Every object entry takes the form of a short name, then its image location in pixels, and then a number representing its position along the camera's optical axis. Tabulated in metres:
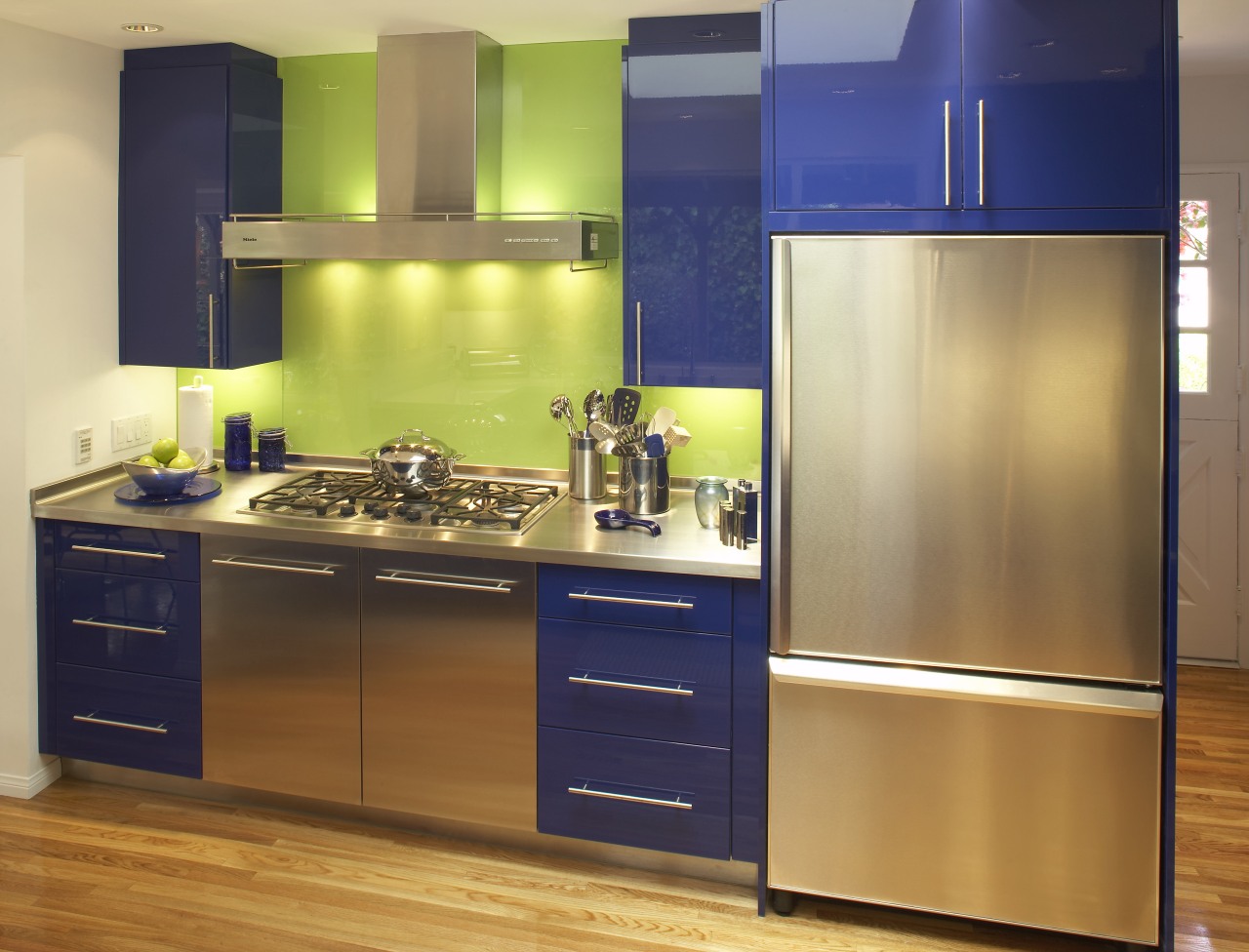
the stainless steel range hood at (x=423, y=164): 3.15
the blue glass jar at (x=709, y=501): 3.09
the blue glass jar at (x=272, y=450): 3.78
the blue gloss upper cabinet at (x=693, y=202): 3.09
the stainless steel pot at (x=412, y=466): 3.34
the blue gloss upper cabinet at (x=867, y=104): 2.52
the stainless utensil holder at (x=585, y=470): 3.39
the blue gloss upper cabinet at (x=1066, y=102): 2.44
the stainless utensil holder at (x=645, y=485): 3.18
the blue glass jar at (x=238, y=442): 3.78
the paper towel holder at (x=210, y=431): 3.76
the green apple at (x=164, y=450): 3.38
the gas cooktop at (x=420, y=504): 3.11
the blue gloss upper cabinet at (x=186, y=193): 3.48
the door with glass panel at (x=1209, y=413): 4.38
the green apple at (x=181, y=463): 3.38
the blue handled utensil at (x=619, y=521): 3.07
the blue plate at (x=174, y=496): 3.33
